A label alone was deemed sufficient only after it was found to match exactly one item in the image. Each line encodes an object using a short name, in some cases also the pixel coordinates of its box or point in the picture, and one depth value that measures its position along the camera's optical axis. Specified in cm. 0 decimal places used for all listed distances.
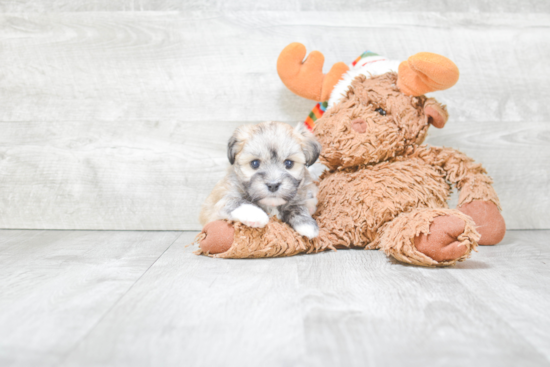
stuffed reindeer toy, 52
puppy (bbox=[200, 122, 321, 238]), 49
